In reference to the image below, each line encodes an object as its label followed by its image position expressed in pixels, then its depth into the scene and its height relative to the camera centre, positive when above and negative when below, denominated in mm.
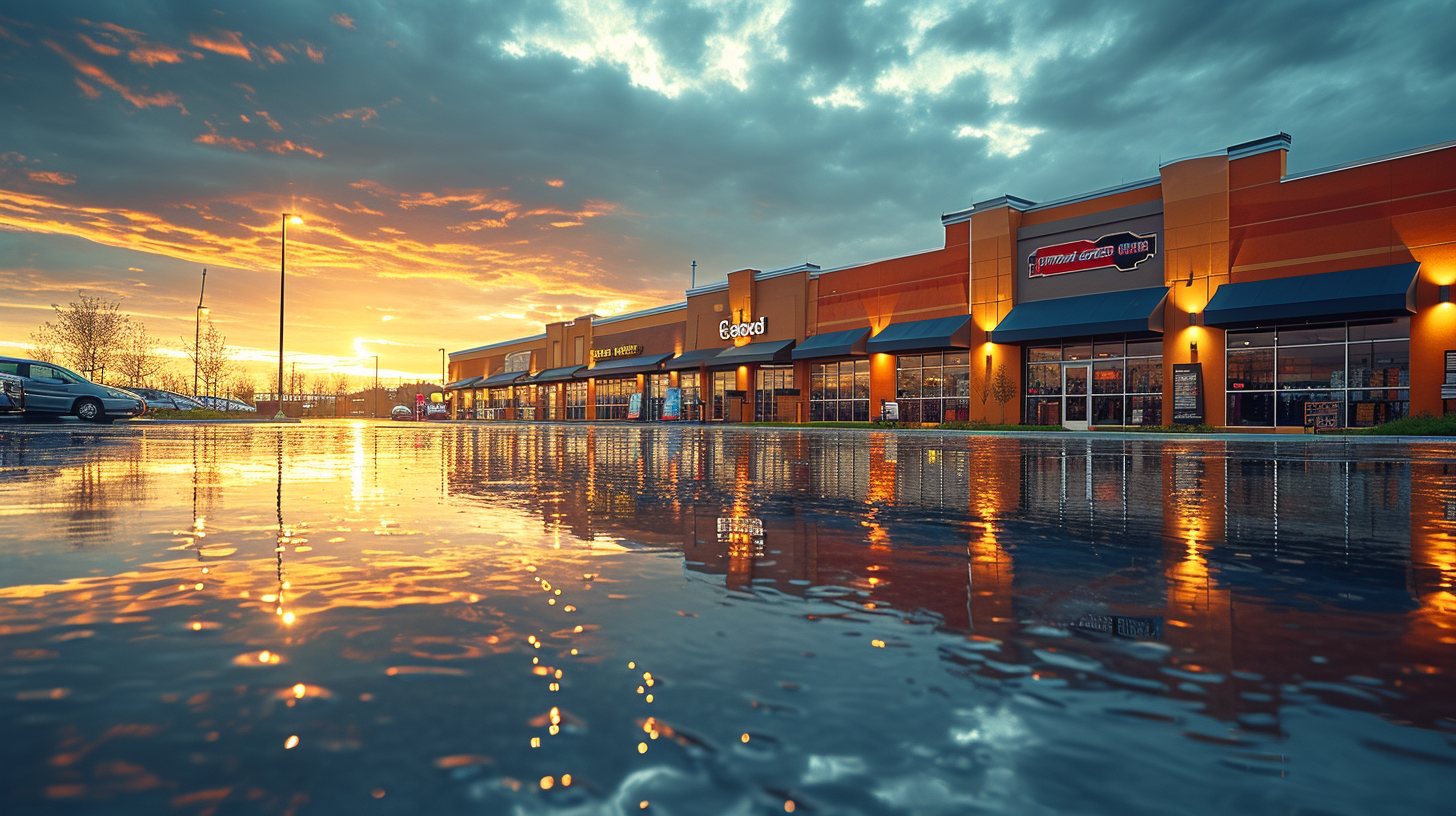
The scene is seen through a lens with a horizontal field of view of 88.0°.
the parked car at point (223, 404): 60012 +1350
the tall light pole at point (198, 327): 48906 +6072
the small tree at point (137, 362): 50219 +3943
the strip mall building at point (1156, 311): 25812 +4686
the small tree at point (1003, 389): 34875 +1410
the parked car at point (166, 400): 52619 +1423
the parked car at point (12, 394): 23109 +776
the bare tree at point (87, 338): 46156 +5099
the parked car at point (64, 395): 24000 +823
